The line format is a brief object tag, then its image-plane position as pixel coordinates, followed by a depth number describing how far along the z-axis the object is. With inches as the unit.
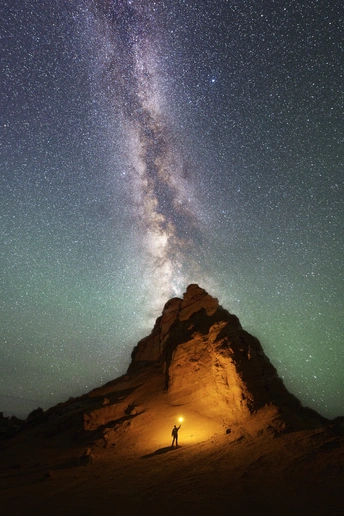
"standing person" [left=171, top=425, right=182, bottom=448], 671.4
